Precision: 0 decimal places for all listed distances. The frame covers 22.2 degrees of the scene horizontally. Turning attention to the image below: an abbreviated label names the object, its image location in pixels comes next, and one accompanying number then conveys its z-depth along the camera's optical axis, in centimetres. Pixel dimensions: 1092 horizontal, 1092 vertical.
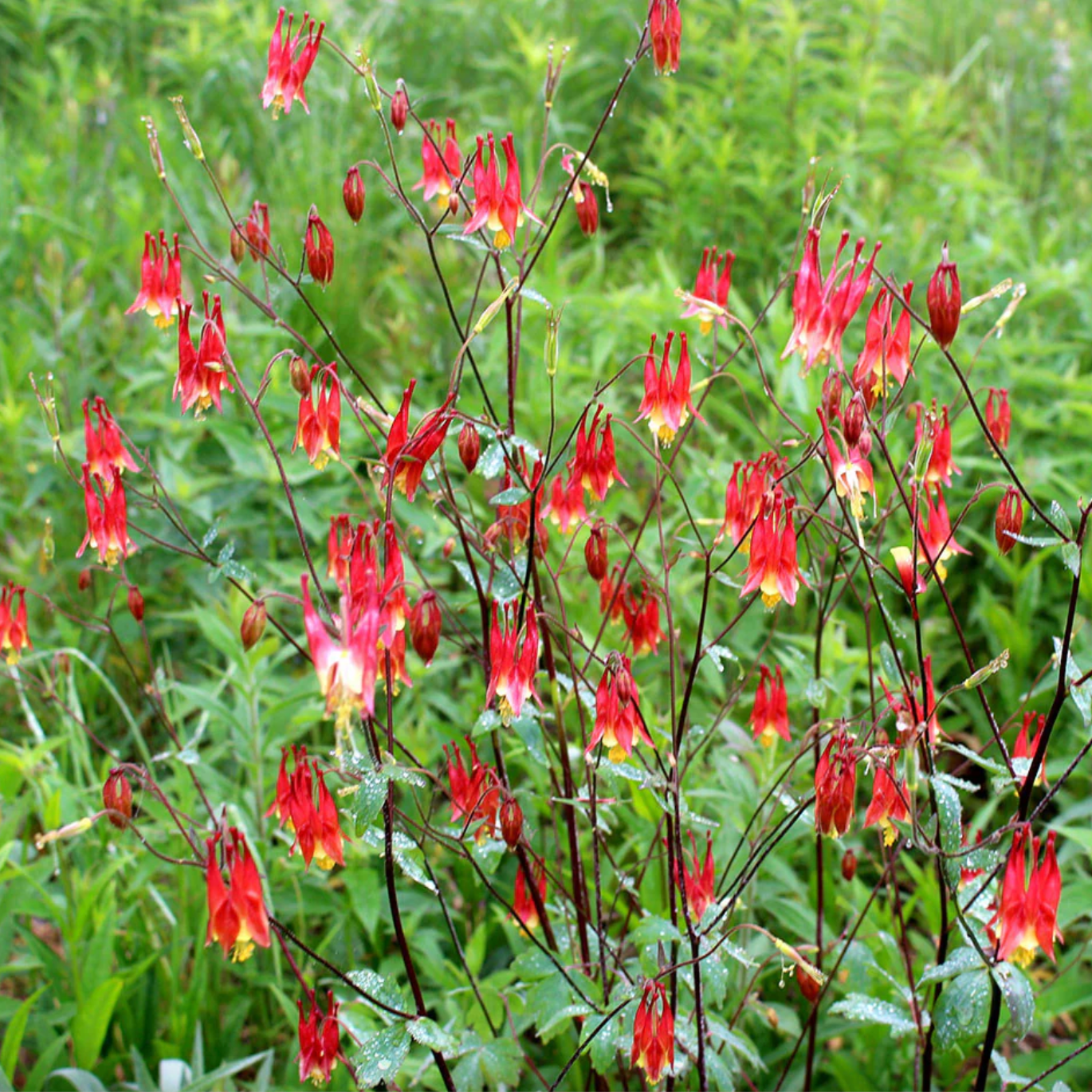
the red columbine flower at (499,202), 87
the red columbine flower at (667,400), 88
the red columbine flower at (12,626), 95
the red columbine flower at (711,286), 91
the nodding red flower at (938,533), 88
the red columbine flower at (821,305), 83
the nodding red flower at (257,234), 90
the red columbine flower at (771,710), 94
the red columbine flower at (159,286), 90
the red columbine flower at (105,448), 91
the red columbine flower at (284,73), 90
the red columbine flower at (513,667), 83
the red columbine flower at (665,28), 86
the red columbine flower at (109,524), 90
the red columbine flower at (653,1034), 84
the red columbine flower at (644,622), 92
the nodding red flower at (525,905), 94
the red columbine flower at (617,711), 85
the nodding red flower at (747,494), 86
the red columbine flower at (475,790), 88
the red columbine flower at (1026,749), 89
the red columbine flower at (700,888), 90
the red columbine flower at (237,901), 79
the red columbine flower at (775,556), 84
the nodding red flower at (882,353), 84
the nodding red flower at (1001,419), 90
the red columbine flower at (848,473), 82
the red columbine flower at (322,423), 86
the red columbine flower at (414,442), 81
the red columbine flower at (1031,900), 81
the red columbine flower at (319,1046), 86
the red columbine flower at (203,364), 87
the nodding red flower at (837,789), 82
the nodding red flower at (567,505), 90
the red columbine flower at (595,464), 88
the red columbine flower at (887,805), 85
